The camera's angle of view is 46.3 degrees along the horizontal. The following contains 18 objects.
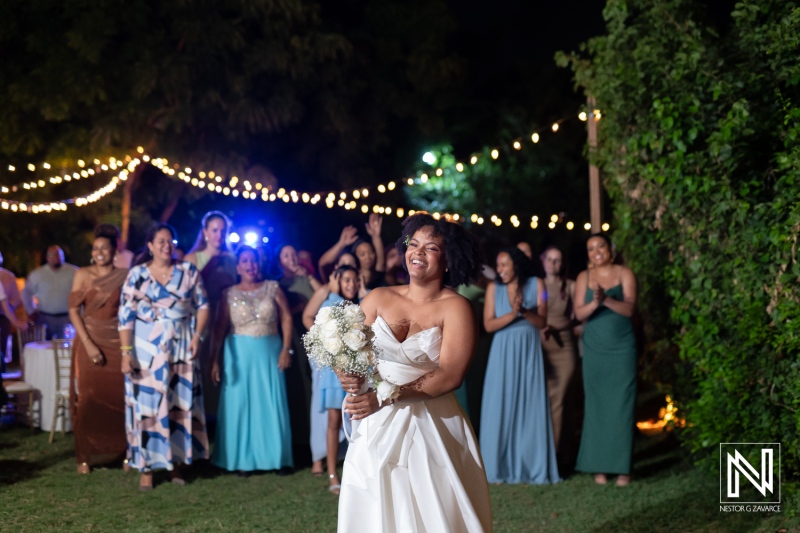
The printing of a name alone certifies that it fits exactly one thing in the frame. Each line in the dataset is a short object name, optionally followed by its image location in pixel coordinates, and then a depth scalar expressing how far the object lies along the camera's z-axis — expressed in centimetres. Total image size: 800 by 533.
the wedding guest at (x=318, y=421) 839
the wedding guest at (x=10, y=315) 1150
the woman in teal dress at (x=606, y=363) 807
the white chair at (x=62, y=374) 991
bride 440
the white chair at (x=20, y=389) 1041
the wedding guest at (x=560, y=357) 906
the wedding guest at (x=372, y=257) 881
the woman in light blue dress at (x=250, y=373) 856
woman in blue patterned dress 795
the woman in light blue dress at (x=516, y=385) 830
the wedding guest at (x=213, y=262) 942
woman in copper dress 852
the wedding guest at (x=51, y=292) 1198
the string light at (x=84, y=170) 1466
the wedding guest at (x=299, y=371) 956
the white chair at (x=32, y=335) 1151
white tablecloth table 1048
